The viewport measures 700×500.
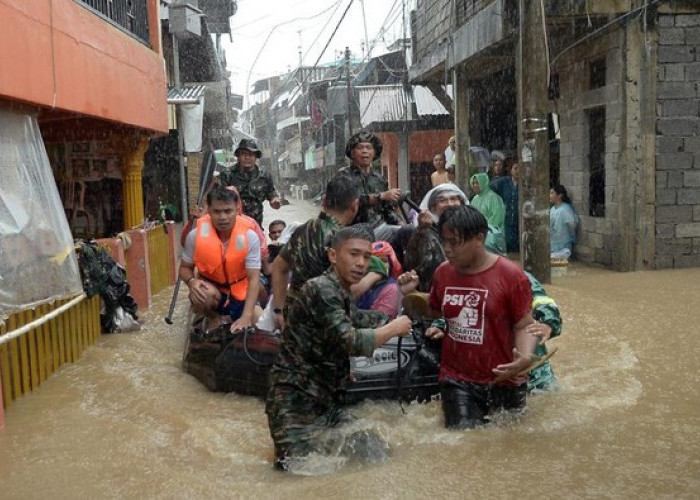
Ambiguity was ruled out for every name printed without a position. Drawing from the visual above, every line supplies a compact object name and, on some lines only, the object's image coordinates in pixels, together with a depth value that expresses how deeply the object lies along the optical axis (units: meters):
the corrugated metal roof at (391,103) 23.77
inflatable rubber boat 5.22
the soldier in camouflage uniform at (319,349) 4.02
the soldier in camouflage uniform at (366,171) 6.57
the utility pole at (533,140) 9.76
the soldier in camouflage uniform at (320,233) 5.18
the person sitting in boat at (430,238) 5.77
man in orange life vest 6.39
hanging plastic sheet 6.04
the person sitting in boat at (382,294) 5.82
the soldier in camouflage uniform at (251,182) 8.82
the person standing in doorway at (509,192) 14.05
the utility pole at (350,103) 27.95
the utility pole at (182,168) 17.83
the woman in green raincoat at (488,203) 11.74
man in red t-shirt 4.45
